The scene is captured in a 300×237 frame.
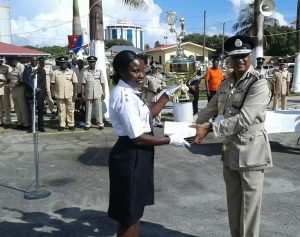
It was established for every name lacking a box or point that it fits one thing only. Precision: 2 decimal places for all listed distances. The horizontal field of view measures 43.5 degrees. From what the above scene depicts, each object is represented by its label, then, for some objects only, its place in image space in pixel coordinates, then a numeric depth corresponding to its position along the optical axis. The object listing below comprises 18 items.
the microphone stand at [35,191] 4.75
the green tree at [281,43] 47.53
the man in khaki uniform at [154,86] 9.72
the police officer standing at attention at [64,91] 9.19
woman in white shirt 2.64
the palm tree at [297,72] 17.06
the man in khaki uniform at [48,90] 9.92
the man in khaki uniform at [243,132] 2.85
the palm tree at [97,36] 10.38
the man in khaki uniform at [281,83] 12.00
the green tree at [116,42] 77.56
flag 12.84
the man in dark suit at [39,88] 9.08
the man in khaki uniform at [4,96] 9.68
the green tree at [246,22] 43.66
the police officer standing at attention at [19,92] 9.45
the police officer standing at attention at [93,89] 9.30
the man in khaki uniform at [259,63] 10.52
